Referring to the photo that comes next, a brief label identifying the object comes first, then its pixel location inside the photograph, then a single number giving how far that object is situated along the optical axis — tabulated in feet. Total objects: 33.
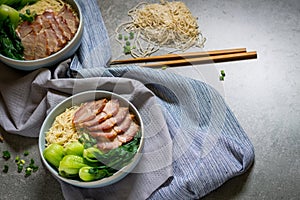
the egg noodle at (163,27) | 7.60
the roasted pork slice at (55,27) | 7.18
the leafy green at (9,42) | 7.13
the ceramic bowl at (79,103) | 5.99
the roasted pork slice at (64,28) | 7.22
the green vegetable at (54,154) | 6.12
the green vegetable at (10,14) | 7.22
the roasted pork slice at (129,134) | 6.23
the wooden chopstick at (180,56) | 7.39
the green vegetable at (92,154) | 6.02
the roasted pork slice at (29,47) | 7.15
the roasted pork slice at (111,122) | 6.29
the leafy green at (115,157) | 5.99
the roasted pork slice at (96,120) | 6.35
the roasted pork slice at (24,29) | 7.24
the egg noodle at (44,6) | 7.59
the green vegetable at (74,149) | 6.15
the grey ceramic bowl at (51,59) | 7.00
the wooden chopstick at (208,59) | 7.34
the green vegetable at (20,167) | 6.72
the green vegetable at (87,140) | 6.24
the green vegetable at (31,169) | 6.67
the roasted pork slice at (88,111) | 6.45
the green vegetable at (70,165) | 5.93
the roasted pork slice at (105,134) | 6.21
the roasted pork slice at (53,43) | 7.11
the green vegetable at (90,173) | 5.92
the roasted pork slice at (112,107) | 6.44
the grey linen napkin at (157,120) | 6.30
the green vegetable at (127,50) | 7.54
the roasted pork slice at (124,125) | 6.30
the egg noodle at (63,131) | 6.41
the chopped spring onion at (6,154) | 6.78
